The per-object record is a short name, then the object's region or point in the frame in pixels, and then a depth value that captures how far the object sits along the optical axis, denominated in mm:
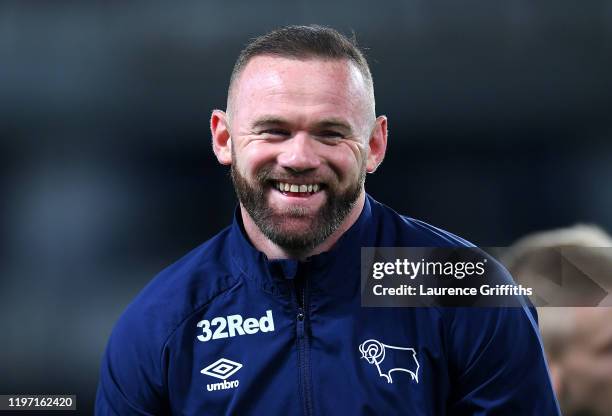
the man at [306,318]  6578
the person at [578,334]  6863
